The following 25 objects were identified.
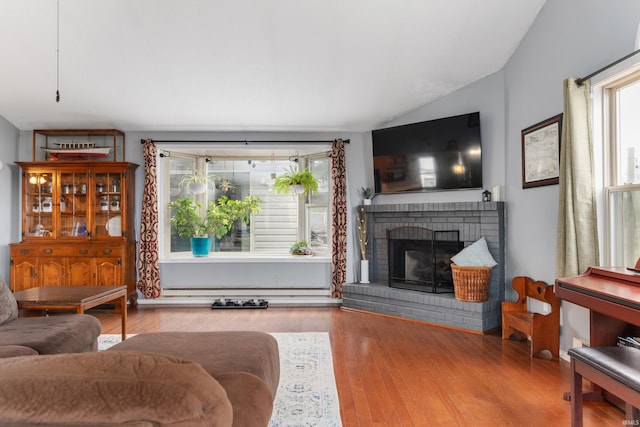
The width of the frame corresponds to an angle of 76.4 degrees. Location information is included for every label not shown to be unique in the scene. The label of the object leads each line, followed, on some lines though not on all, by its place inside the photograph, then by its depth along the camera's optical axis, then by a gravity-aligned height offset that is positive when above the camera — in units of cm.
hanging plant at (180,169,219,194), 582 +59
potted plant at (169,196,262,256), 564 +5
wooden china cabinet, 498 -5
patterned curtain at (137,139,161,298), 528 -19
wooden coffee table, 310 -59
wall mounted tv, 438 +73
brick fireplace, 415 -61
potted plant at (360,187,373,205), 527 +31
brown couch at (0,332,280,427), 85 -36
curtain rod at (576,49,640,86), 249 +98
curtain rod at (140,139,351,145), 543 +107
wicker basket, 407 -65
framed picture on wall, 335 +56
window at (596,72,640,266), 269 +33
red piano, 189 -42
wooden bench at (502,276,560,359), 330 -89
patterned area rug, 229 -112
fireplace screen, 465 -47
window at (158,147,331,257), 583 +38
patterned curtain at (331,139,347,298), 531 -4
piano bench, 167 -70
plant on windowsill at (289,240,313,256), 568 -41
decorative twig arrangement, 524 -16
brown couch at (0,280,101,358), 236 -69
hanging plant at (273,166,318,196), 566 +52
